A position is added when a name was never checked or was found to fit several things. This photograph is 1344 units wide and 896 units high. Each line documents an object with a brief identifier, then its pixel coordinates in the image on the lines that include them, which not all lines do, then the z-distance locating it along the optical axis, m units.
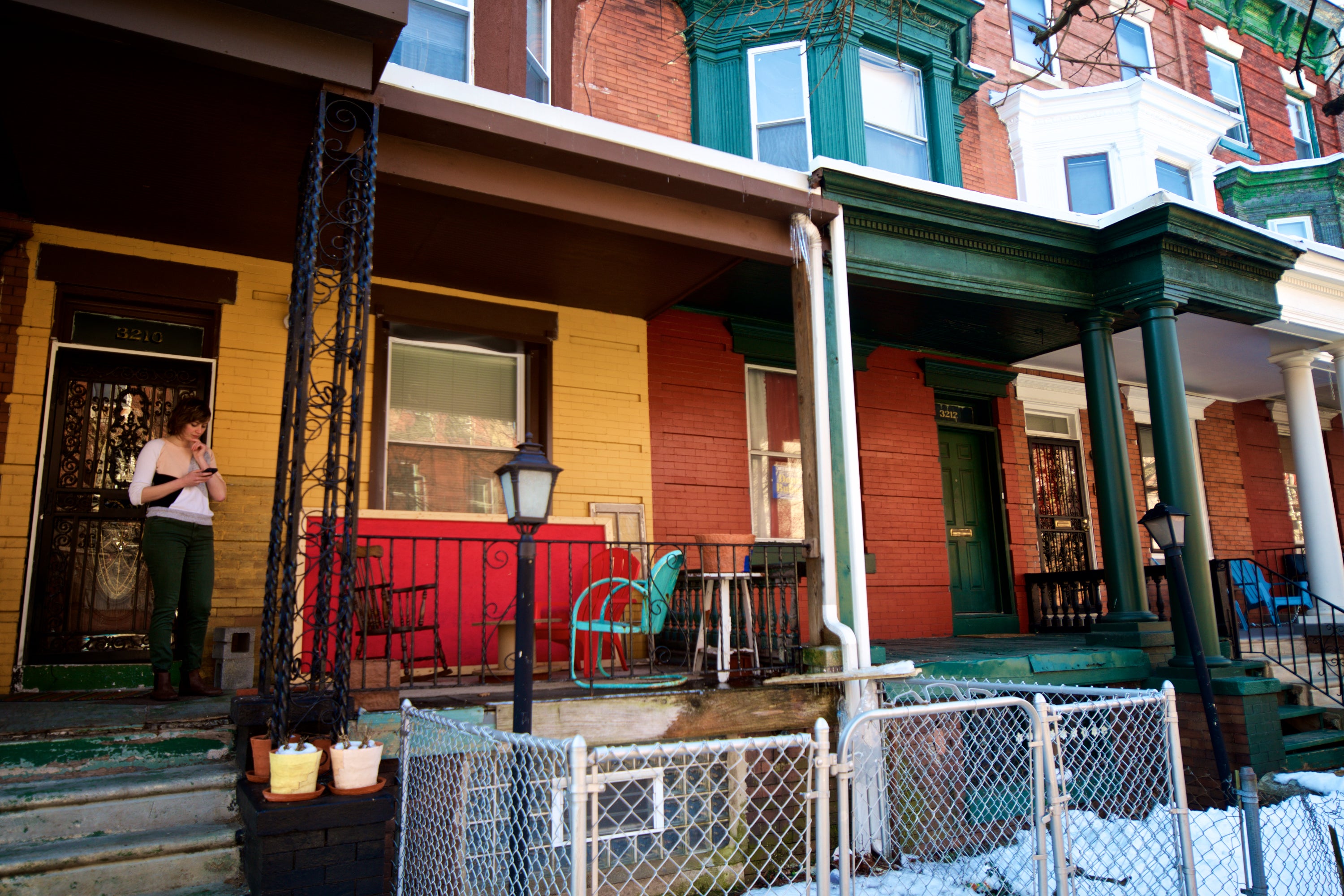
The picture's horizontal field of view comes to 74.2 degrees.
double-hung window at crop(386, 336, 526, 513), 6.92
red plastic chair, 6.65
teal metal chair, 5.04
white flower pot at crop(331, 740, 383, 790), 3.54
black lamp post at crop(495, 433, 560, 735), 3.58
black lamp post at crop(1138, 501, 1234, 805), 5.39
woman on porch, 4.83
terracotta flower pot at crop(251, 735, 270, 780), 3.76
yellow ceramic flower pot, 3.45
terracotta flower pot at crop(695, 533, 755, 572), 6.00
